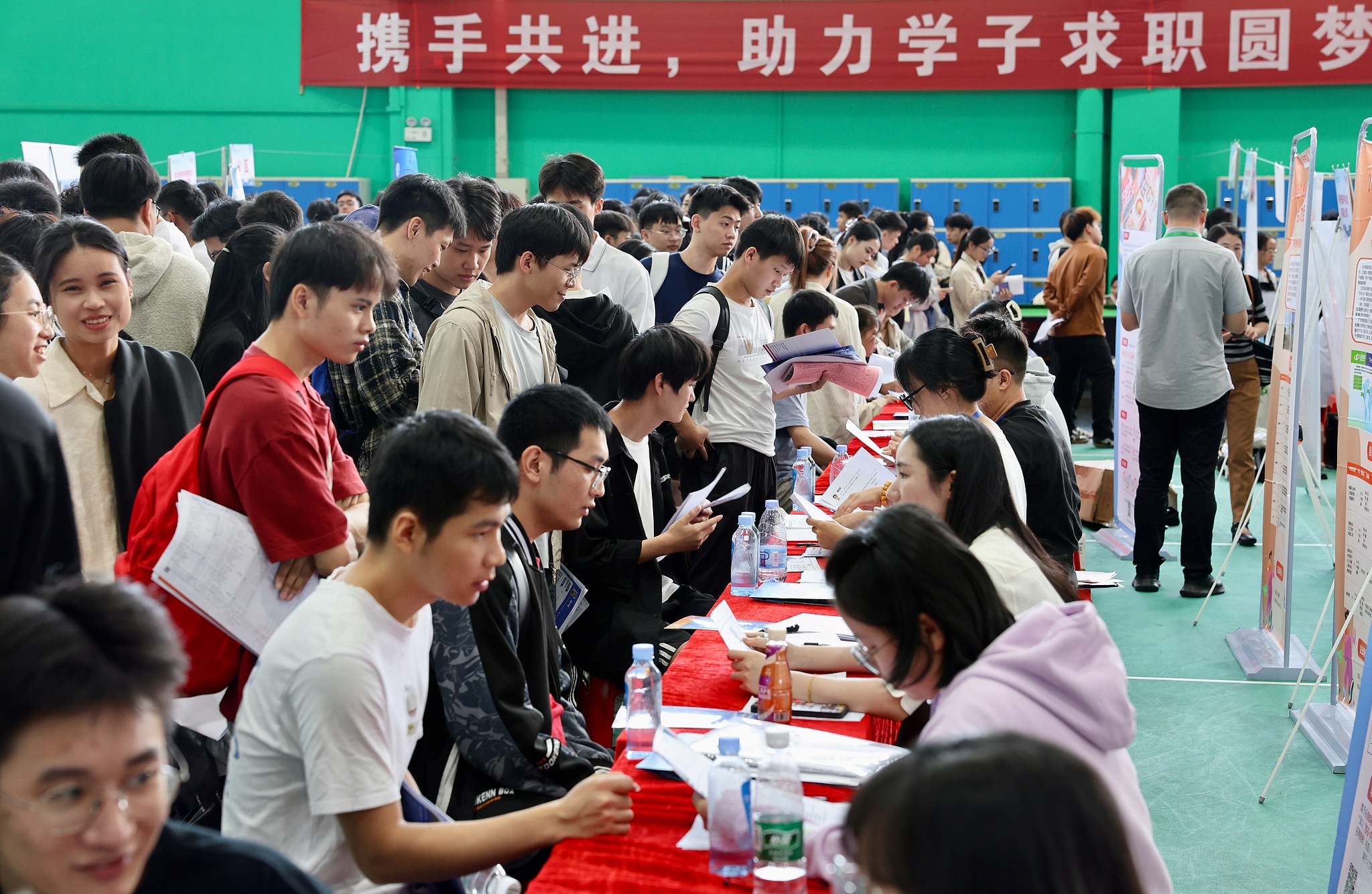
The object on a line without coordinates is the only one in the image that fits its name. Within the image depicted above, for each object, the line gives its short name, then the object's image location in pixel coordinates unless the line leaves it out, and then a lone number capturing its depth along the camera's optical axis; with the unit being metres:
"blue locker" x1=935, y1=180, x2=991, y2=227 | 11.30
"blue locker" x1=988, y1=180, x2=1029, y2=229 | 11.22
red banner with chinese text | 10.69
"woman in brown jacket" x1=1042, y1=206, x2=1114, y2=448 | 7.54
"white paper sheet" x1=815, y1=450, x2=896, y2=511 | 3.60
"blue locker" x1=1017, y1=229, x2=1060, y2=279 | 11.21
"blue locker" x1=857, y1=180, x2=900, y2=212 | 11.54
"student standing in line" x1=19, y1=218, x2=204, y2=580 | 2.20
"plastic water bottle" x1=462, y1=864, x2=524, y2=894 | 1.75
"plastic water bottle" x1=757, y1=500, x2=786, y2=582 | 3.08
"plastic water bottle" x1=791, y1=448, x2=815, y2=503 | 4.02
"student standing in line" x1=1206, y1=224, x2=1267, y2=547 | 5.73
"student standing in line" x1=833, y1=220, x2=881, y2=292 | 6.85
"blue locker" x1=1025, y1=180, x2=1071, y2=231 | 11.14
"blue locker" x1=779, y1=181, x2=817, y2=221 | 11.55
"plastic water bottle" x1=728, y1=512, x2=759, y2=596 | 2.94
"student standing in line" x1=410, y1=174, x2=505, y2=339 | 3.24
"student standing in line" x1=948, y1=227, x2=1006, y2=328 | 8.12
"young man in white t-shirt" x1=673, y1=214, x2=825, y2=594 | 3.84
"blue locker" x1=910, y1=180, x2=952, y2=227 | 11.41
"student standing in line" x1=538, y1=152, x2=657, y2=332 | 4.27
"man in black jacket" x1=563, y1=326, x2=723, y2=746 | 2.85
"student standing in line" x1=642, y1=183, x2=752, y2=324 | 4.30
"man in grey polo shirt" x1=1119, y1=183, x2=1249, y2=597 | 4.90
